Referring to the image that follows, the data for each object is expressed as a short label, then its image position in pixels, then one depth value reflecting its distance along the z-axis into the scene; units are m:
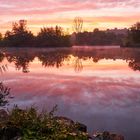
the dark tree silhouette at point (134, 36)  36.73
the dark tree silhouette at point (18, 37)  37.40
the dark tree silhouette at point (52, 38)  38.21
